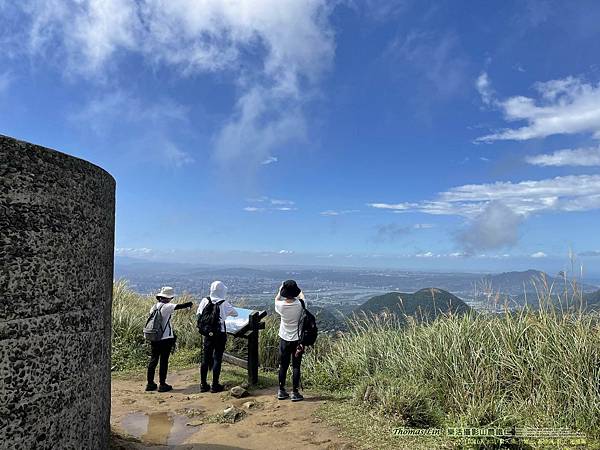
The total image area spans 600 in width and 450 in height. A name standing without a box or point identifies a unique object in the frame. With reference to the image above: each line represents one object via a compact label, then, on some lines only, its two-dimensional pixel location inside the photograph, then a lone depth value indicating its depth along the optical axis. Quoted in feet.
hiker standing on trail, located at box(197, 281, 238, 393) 21.47
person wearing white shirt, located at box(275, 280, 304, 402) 20.30
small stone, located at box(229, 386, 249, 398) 20.86
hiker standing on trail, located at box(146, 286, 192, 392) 22.25
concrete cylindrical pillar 7.86
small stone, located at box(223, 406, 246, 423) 17.88
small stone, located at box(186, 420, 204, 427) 17.67
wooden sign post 22.80
